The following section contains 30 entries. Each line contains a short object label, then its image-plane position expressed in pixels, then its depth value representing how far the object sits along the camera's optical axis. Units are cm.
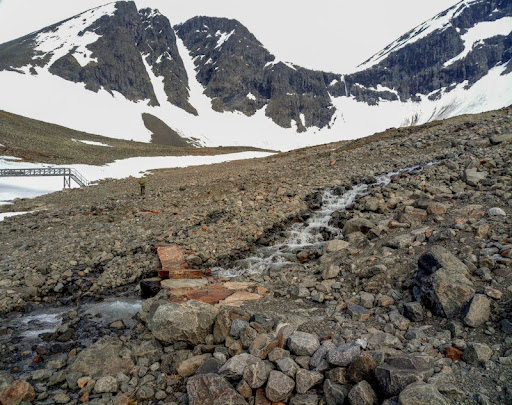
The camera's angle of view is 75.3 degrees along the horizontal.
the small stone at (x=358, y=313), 589
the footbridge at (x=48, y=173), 3162
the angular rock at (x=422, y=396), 348
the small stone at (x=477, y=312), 482
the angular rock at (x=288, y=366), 457
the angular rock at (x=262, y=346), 504
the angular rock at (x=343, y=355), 448
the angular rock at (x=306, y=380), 437
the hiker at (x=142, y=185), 2108
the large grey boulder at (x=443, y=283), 527
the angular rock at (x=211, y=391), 434
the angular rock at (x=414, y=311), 544
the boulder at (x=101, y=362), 565
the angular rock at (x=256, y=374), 450
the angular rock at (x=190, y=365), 532
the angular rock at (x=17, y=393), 504
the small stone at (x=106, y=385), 521
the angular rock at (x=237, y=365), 469
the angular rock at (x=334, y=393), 408
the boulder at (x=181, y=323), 596
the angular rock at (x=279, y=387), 432
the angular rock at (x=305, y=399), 417
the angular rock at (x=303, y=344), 495
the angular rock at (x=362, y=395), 391
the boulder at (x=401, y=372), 384
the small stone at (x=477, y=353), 416
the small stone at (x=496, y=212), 784
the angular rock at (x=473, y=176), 1113
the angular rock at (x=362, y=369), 419
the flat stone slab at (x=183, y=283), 859
